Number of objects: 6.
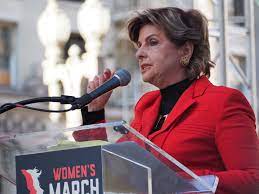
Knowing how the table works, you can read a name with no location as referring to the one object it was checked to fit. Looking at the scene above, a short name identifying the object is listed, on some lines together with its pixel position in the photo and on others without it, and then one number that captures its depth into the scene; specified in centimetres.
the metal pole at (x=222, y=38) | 769
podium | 345
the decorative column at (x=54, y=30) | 1542
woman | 390
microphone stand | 385
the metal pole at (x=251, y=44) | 840
